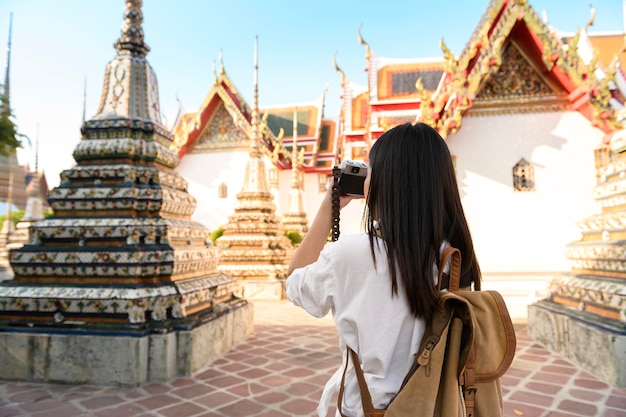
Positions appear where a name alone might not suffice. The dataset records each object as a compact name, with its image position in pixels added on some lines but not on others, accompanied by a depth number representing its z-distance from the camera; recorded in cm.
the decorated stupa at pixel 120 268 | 300
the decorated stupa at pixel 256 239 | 813
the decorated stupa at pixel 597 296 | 307
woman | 102
